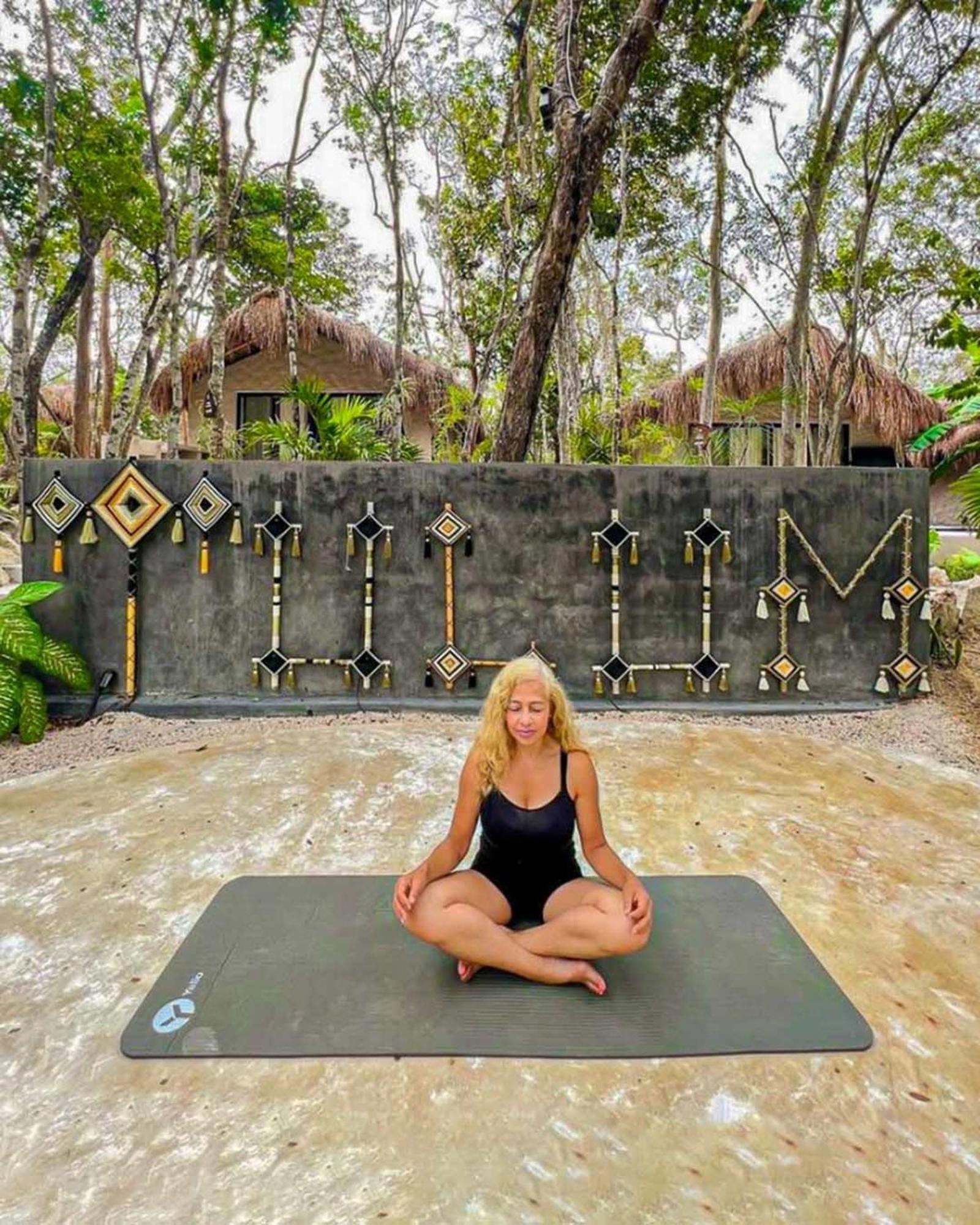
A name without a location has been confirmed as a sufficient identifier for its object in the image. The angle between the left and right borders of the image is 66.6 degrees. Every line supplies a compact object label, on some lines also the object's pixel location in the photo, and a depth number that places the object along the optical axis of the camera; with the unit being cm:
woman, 171
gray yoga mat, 157
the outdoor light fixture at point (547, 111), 517
